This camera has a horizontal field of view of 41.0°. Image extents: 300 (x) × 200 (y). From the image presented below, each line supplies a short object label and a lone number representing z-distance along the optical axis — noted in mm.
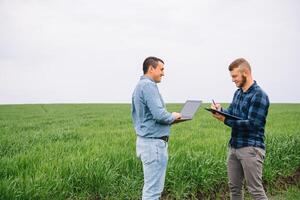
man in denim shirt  4758
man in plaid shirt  4953
